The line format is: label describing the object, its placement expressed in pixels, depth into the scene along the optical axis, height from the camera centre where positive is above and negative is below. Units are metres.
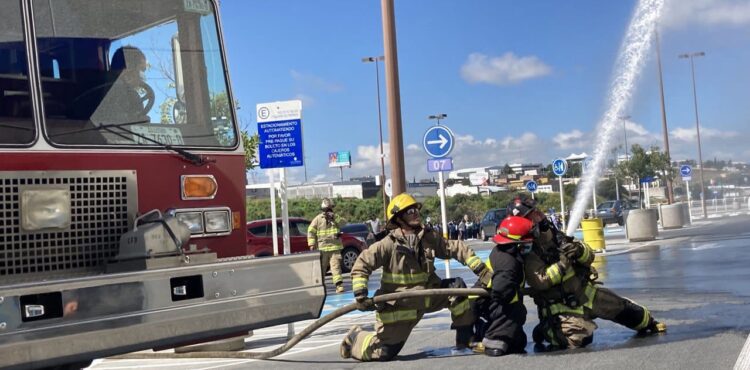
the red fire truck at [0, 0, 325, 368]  3.72 +0.19
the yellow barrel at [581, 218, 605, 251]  19.78 -0.92
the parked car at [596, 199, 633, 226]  41.95 -0.95
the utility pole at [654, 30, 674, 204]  36.62 +3.19
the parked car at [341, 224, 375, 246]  27.67 -0.61
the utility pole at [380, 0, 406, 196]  10.36 +1.51
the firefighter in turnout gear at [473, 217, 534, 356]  6.69 -0.75
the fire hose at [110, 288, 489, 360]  6.62 -0.85
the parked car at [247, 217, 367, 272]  20.89 -0.62
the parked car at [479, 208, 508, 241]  35.84 -0.87
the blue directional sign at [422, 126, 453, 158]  11.94 +1.01
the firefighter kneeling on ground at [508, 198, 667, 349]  6.83 -0.87
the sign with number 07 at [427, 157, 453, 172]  11.81 +0.65
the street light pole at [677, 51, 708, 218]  41.36 +1.88
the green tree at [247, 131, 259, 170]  21.28 +1.99
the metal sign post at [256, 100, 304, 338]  10.16 +1.12
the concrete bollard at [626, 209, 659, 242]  23.61 -0.96
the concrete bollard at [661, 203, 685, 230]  32.25 -1.08
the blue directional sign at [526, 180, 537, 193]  31.11 +0.61
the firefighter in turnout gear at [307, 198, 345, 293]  13.46 -0.34
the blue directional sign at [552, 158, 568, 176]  20.45 +0.86
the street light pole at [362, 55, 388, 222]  44.71 +4.63
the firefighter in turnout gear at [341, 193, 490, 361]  6.88 -0.60
